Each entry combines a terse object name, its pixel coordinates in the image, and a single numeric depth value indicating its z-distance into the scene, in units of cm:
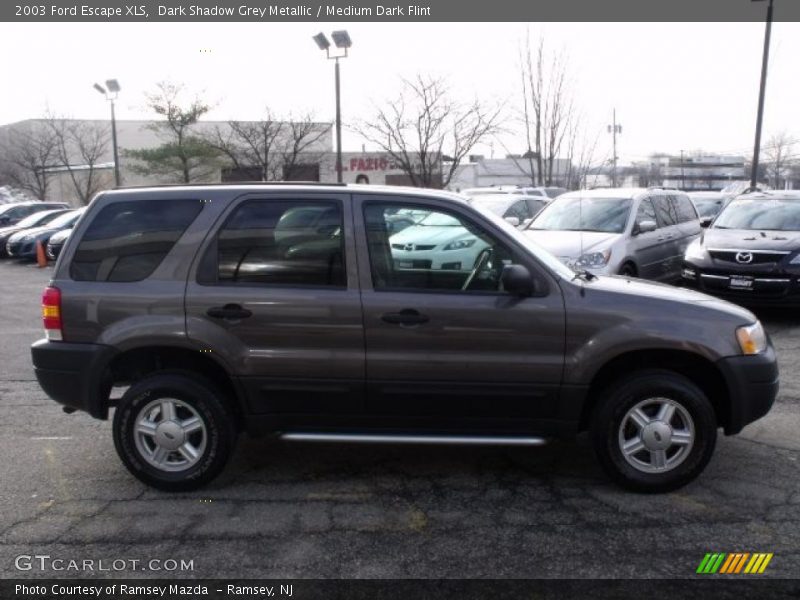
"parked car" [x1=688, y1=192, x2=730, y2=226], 2455
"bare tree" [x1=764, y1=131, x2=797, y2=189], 5822
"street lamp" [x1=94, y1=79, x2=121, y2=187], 2767
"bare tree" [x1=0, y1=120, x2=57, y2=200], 3897
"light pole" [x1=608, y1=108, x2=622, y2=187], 2495
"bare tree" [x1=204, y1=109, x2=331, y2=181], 3123
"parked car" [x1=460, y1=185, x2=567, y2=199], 1918
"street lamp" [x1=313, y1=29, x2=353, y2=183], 1969
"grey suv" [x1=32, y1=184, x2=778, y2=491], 427
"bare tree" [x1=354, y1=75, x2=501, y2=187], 2623
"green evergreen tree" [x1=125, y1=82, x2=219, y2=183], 3027
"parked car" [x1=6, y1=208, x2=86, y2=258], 2005
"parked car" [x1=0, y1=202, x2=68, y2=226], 2505
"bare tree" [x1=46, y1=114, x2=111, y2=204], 3881
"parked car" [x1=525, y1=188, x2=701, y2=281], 960
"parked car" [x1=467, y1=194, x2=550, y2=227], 1551
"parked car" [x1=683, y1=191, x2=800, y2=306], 936
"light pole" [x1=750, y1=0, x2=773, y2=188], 1968
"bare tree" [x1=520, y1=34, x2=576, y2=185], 2311
